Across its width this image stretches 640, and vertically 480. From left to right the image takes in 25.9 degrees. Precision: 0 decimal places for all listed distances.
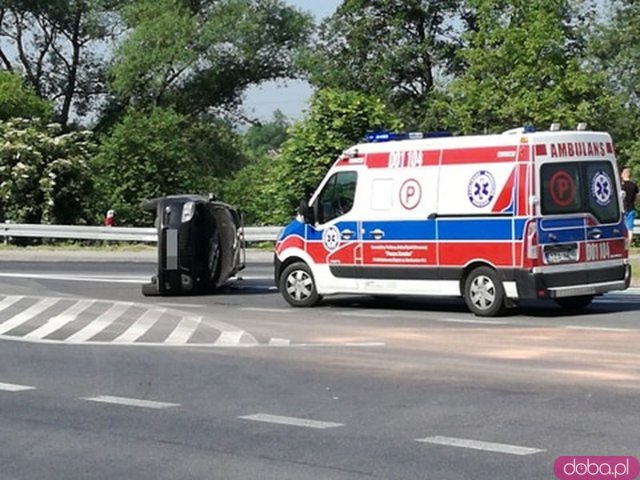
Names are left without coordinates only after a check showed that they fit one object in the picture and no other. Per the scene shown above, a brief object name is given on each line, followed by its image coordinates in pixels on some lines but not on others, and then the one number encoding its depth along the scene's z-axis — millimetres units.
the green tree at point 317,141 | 36938
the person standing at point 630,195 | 23906
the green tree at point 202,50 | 55000
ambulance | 16594
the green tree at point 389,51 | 54000
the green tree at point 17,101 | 48312
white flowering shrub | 37969
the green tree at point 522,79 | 45969
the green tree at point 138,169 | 40594
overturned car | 21203
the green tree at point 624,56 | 53562
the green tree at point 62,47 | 60812
